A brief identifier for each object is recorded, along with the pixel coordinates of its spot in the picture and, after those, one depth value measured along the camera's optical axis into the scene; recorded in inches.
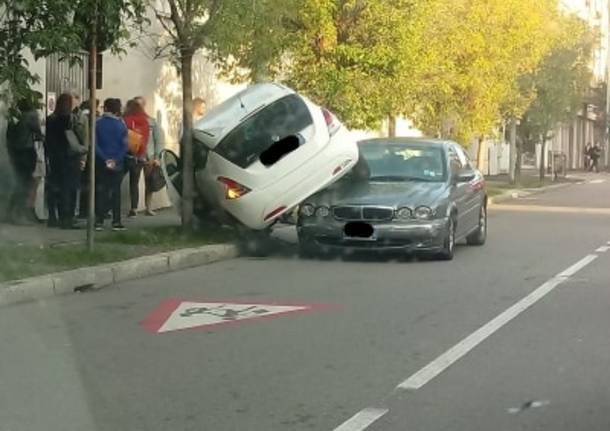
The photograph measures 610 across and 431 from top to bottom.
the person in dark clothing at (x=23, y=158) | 537.3
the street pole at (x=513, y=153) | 1219.2
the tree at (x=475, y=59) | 818.8
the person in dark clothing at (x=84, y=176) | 548.1
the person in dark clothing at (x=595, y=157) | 2105.1
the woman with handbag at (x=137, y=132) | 586.9
